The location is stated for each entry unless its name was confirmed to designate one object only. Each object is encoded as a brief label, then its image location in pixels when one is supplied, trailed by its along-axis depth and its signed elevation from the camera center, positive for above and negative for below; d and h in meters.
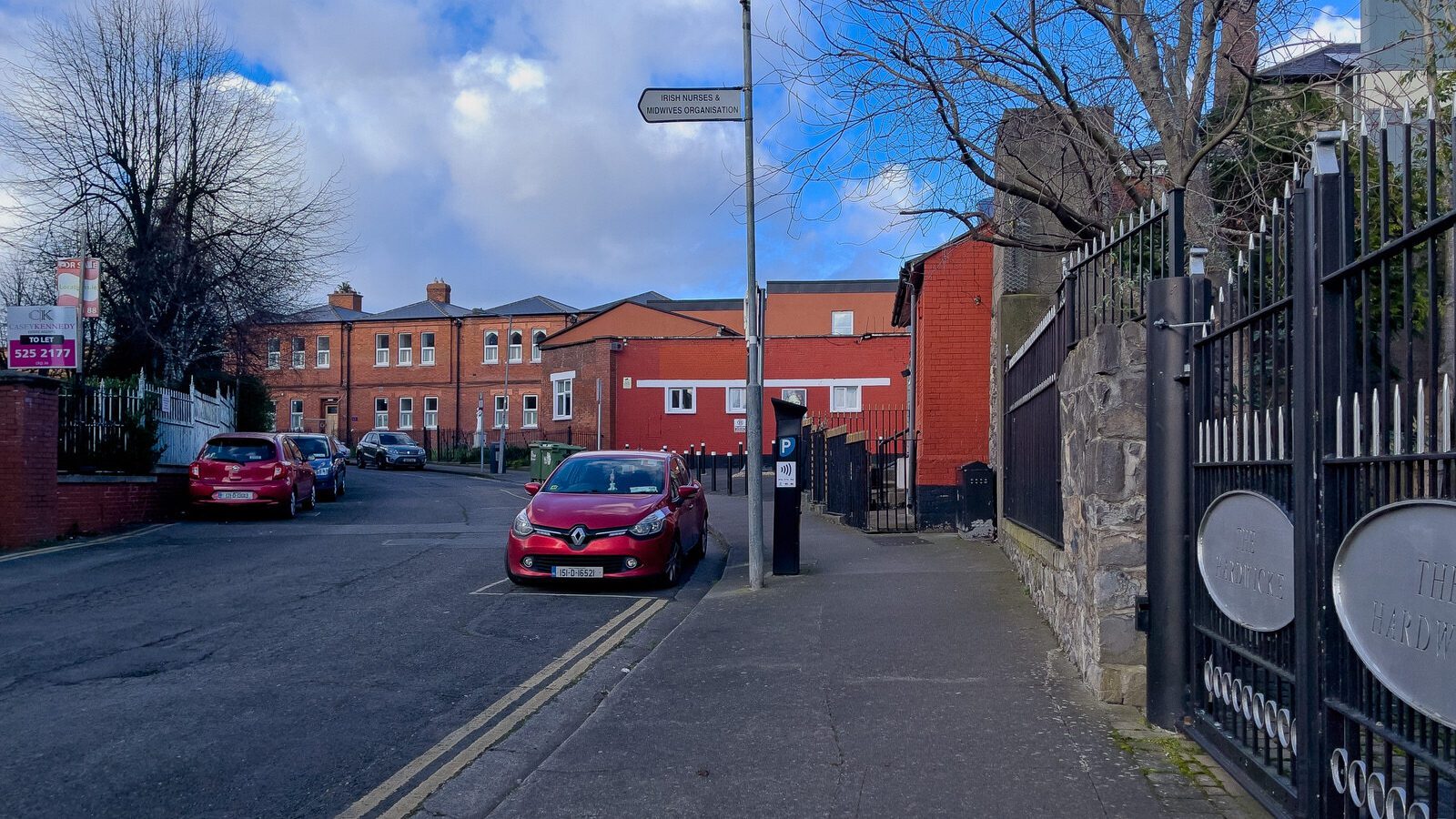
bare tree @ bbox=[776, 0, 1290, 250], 10.12 +3.26
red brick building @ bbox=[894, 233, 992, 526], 16.66 +1.15
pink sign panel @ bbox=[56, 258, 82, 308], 18.20 +2.45
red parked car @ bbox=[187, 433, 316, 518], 18.81 -0.64
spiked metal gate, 3.00 -0.25
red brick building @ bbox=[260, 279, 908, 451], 43.91 +3.18
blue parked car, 24.53 -0.56
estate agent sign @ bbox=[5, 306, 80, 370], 17.27 +1.57
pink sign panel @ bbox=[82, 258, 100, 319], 18.48 +2.44
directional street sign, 10.45 +3.16
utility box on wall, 13.89 -0.78
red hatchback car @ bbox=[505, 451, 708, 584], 10.96 -0.91
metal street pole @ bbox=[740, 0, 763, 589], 10.82 +0.50
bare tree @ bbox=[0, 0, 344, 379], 24.86 +4.66
